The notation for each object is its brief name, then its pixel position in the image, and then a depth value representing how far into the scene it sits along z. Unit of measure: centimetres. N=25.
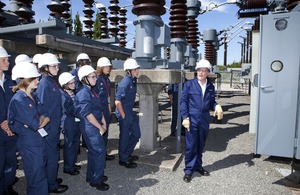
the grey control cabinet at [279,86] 362
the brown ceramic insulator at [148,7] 494
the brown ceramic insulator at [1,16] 640
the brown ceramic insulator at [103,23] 1138
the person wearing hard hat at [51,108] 342
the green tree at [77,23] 3678
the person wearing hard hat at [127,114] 440
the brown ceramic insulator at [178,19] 764
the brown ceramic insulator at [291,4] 524
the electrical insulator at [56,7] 664
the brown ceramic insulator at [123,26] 1200
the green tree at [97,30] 3591
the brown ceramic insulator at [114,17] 1066
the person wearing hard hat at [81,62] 511
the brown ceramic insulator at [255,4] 864
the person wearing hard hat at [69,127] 395
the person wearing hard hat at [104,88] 495
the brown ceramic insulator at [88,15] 953
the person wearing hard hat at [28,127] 280
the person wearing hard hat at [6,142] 331
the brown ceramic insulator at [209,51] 1580
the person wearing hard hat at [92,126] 349
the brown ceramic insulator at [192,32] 1146
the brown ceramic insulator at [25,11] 695
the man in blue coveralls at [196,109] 409
